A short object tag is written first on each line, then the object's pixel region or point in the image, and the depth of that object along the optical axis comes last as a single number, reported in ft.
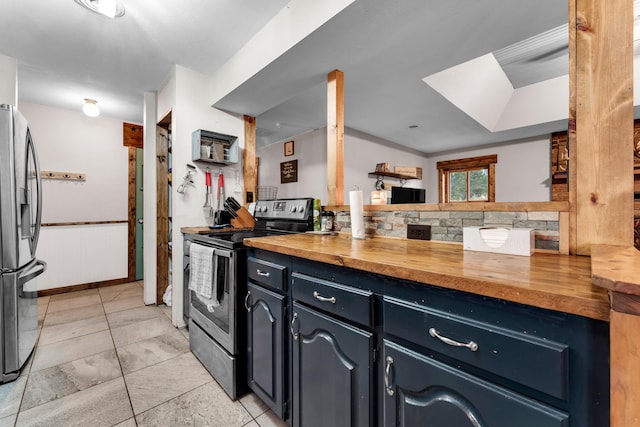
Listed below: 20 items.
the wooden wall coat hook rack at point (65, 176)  10.66
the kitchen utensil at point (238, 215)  8.16
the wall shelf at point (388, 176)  13.85
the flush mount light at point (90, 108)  9.61
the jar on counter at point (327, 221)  5.99
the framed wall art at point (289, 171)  14.01
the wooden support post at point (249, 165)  9.07
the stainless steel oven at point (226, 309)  4.93
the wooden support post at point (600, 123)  2.84
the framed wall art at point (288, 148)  14.39
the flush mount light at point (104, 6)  5.27
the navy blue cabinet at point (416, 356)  1.78
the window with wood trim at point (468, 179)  13.14
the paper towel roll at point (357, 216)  5.03
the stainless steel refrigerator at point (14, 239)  5.38
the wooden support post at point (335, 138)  6.24
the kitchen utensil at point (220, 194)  8.63
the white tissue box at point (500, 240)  3.20
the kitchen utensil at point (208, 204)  8.41
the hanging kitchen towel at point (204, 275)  5.34
